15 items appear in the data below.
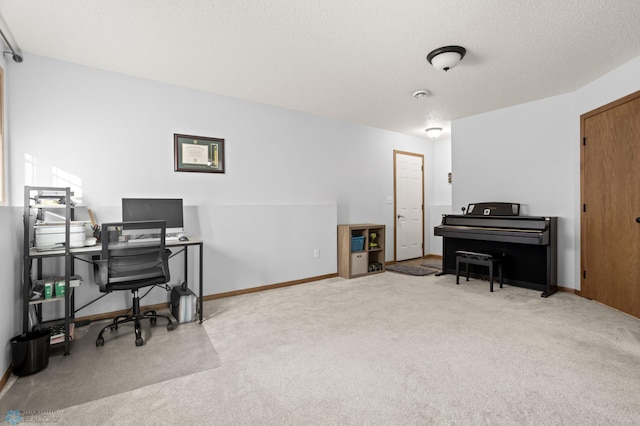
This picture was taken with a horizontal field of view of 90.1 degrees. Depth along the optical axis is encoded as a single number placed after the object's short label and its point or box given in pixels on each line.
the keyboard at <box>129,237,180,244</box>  2.77
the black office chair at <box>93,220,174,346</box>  2.58
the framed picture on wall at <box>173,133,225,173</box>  3.67
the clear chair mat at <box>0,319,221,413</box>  1.90
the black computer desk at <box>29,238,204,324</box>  2.39
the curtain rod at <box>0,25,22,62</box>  2.74
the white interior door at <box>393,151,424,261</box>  6.13
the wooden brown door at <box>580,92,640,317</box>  3.08
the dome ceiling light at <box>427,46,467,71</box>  2.80
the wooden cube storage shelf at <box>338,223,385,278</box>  4.86
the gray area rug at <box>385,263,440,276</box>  5.19
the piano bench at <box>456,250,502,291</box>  4.09
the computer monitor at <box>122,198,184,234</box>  3.11
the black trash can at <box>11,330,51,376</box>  2.11
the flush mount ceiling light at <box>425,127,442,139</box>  5.65
